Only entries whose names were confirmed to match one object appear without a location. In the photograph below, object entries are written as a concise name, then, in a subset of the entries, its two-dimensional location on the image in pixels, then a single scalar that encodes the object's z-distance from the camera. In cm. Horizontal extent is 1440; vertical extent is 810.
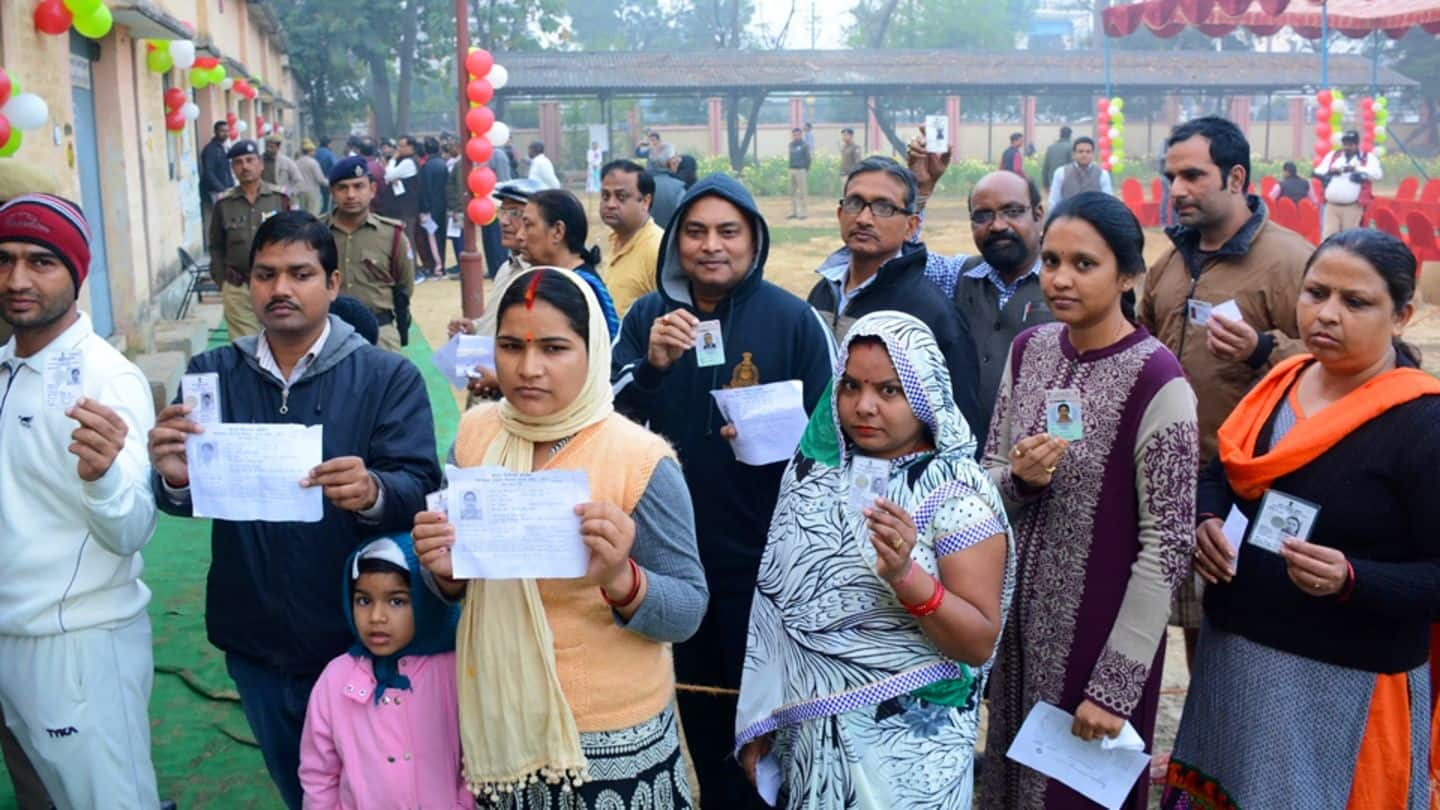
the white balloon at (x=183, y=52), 1394
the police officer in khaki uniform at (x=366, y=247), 744
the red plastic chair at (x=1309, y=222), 1861
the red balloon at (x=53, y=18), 890
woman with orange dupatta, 288
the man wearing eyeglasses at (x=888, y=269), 389
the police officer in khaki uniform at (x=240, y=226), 805
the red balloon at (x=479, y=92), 1424
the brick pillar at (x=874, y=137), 4133
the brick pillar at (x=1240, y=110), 4172
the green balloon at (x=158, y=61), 1427
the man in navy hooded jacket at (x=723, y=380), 362
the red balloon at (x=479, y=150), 1426
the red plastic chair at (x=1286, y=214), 1903
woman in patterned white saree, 266
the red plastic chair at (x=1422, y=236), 1541
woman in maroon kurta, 291
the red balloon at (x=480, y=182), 1444
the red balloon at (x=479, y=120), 1427
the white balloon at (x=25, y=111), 736
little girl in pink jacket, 295
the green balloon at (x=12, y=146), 701
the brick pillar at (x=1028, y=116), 3939
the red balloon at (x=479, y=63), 1394
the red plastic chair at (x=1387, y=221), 1595
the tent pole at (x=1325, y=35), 2041
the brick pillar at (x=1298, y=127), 4188
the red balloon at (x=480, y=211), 1444
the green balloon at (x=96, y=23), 921
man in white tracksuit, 308
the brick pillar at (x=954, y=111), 3866
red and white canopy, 2088
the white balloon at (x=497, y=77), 1504
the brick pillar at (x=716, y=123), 4081
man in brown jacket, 396
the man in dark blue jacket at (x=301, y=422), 297
